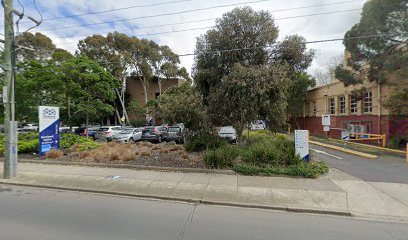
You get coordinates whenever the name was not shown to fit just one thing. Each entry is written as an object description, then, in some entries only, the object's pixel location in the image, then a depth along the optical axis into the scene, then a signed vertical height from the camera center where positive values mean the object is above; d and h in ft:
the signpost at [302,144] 31.22 -3.37
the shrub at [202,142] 38.81 -3.84
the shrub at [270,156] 30.48 -4.77
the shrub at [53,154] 37.99 -5.41
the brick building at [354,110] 58.80 +2.63
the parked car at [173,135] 63.93 -4.29
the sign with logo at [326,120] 53.82 -0.48
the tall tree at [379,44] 49.24 +16.88
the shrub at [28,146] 41.24 -4.59
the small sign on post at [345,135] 52.80 -3.86
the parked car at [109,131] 74.73 -3.83
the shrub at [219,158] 30.94 -5.05
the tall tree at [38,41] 99.35 +32.54
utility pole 27.71 +2.47
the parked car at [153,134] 68.54 -4.30
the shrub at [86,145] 41.86 -4.66
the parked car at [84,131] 84.94 -4.84
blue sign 39.65 -1.45
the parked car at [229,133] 58.52 -3.63
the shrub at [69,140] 45.80 -4.11
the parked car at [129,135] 66.80 -4.68
